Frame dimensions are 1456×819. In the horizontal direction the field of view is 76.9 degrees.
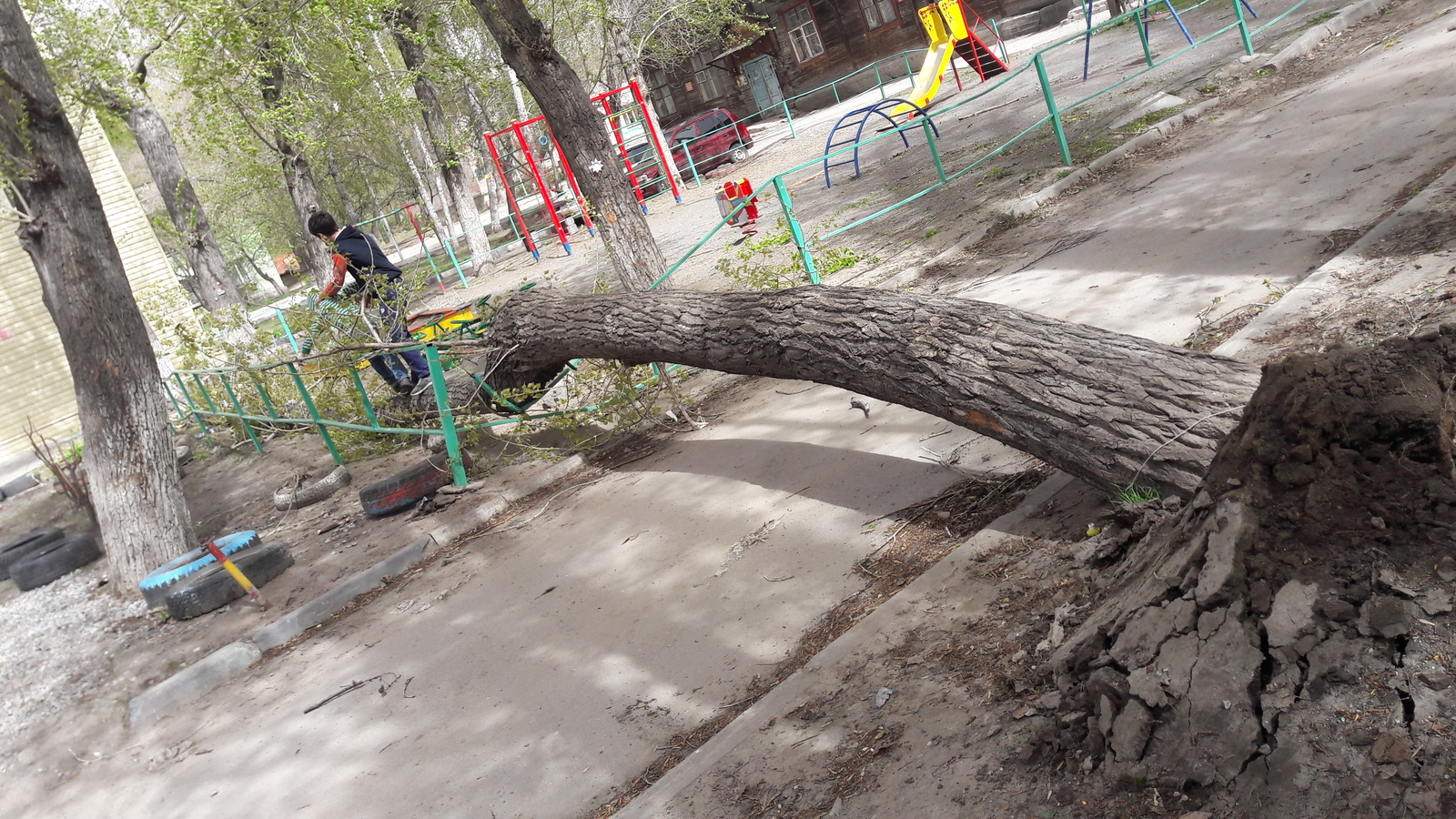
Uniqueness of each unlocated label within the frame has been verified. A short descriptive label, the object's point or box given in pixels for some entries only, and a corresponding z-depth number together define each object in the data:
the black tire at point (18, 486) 12.21
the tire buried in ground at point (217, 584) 5.74
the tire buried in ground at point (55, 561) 7.77
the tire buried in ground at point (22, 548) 8.23
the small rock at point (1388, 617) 1.88
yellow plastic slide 15.10
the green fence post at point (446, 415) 5.89
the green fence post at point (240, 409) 9.39
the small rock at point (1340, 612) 1.95
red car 21.92
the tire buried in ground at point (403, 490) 6.45
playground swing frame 17.42
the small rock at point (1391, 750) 1.73
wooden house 28.08
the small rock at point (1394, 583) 1.91
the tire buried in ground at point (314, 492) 7.66
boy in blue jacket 6.99
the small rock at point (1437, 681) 1.78
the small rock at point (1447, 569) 1.89
